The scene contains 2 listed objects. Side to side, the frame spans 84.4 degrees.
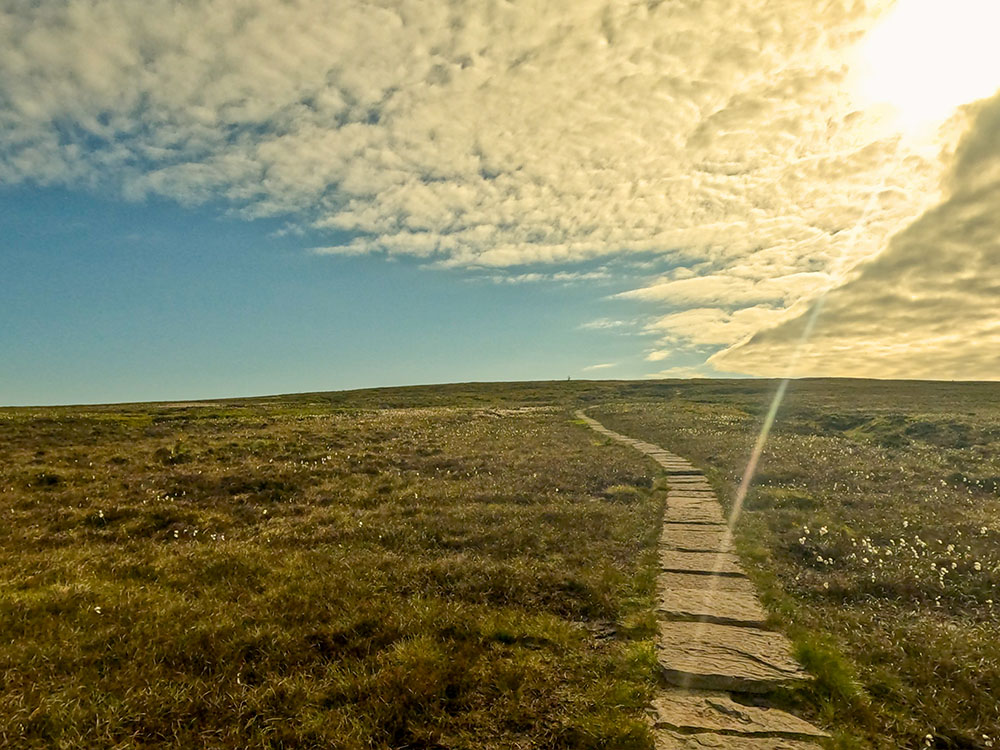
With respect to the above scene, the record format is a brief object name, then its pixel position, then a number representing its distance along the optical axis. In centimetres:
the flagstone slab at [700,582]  948
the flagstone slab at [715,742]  537
